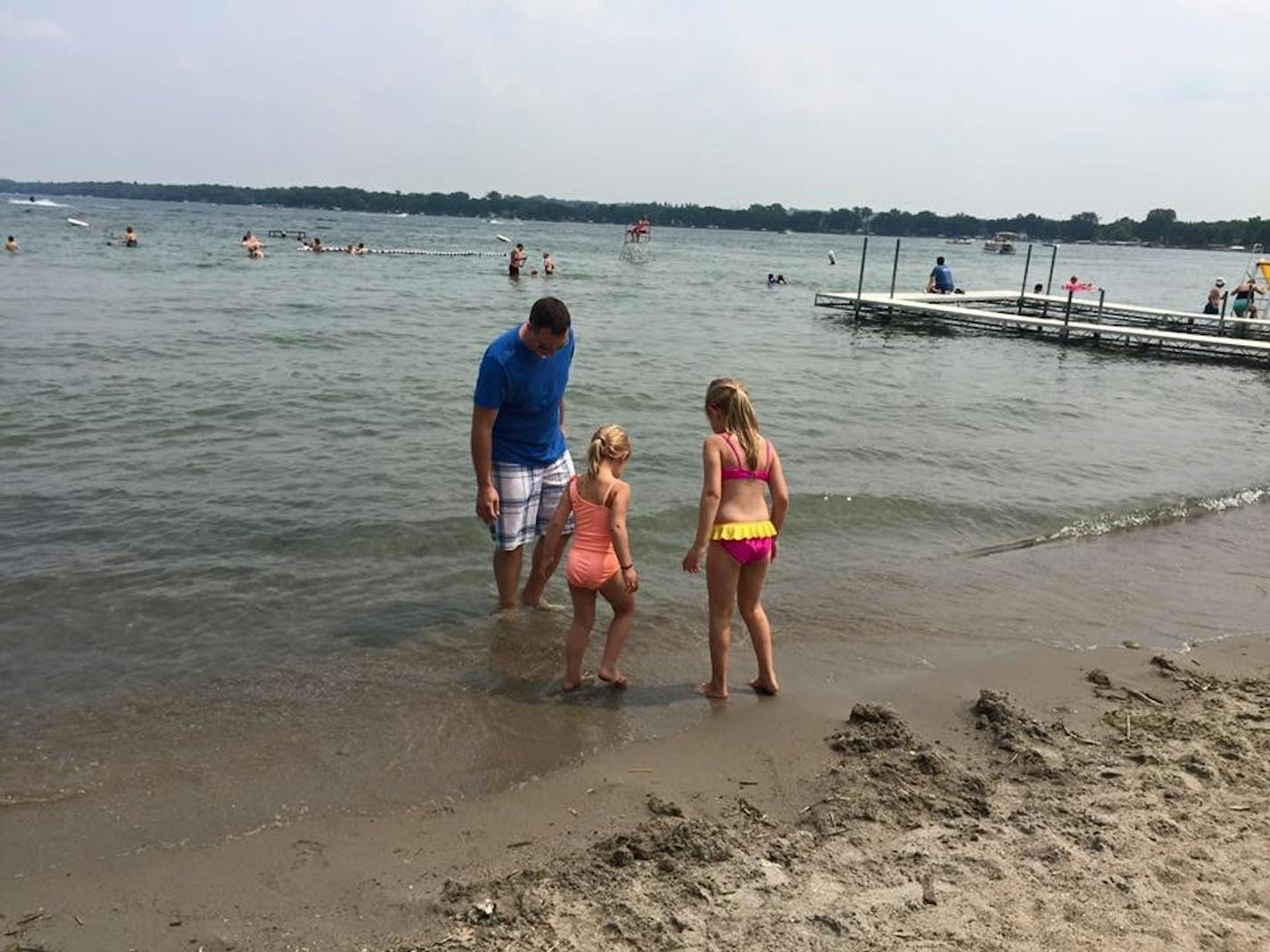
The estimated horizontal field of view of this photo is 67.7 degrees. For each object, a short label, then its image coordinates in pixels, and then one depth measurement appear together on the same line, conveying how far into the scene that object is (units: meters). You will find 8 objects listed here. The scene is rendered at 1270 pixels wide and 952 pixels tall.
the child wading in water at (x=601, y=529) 4.68
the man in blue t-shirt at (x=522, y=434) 5.16
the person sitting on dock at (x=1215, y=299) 29.64
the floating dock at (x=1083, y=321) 24.20
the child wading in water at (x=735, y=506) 4.60
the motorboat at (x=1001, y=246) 111.44
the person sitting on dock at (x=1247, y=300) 28.03
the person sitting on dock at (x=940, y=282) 32.84
